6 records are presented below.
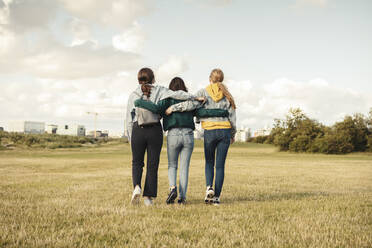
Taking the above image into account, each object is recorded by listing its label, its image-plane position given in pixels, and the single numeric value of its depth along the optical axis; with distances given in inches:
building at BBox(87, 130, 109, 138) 6225.4
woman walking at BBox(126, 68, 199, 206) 237.3
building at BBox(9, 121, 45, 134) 4200.3
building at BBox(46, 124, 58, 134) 4738.4
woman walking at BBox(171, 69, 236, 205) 246.4
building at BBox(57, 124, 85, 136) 4682.6
